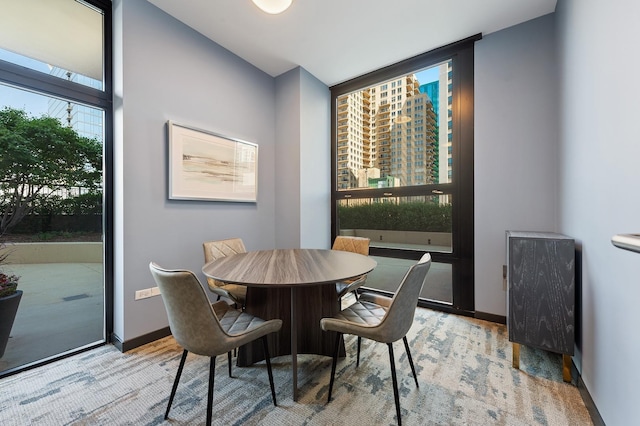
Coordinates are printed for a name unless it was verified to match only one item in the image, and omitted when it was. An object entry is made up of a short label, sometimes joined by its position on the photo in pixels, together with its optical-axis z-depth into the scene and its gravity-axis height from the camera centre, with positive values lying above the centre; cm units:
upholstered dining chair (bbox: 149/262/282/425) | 119 -52
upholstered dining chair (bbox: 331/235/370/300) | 275 -35
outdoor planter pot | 179 -72
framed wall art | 250 +50
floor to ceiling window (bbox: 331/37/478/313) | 285 +56
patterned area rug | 143 -114
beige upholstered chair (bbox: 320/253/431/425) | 132 -60
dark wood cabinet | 174 -57
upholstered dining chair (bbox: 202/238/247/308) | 206 -41
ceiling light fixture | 186 +151
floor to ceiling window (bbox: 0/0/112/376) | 188 +31
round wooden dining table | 169 -63
